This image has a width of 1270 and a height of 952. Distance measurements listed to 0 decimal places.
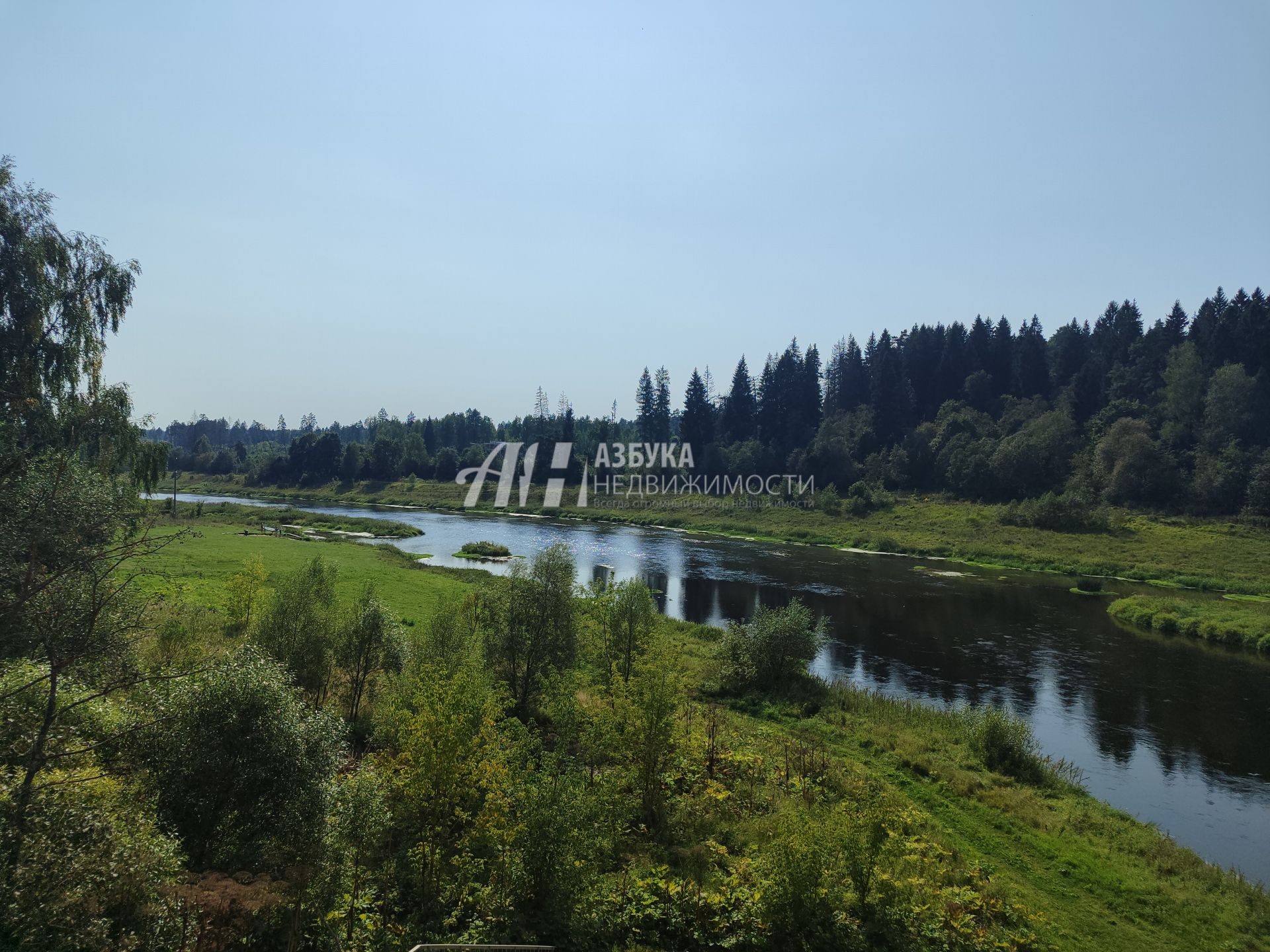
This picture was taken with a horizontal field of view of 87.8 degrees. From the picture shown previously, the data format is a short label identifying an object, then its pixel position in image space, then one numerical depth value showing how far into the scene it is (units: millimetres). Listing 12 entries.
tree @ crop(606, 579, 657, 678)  23969
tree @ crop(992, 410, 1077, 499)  86750
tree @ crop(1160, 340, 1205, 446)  83750
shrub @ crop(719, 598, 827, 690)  27047
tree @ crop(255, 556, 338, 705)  19219
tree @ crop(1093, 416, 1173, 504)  76750
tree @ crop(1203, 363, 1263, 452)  78812
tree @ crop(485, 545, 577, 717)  21344
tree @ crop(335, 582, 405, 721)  20234
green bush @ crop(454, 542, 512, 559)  60844
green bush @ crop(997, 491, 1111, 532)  72200
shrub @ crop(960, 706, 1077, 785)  19719
